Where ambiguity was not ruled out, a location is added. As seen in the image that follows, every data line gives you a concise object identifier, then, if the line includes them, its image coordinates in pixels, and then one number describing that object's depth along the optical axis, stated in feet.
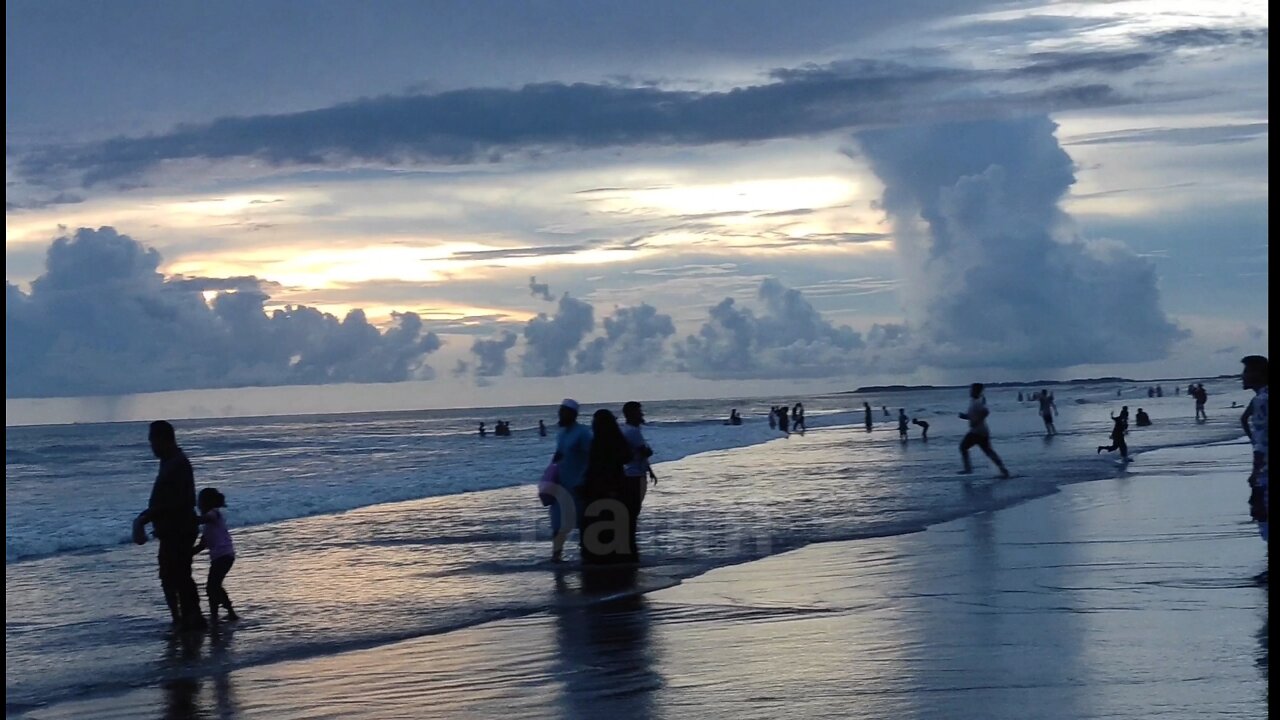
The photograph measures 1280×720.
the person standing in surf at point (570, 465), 46.47
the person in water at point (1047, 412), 148.87
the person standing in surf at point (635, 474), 46.68
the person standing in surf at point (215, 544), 36.83
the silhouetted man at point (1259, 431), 32.60
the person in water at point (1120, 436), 93.09
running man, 81.97
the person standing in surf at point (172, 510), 34.71
